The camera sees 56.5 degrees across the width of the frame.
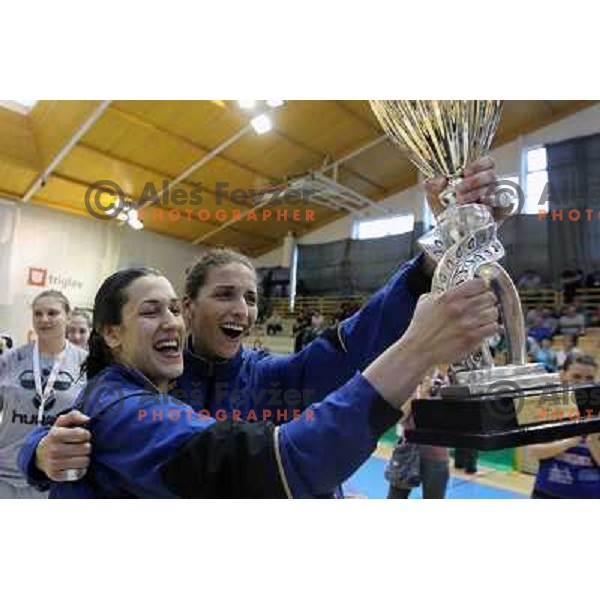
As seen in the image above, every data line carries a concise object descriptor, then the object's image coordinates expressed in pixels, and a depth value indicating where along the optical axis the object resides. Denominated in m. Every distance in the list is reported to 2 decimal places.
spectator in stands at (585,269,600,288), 5.32
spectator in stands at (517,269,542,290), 5.97
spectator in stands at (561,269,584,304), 5.55
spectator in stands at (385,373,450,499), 2.48
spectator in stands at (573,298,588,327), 5.54
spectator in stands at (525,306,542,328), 5.68
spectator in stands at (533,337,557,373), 4.59
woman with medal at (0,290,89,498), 1.66
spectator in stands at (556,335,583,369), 4.58
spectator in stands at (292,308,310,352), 6.05
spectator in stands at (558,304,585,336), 5.43
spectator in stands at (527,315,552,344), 5.43
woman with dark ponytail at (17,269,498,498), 0.55
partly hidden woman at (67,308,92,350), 2.63
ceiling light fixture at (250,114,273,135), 6.03
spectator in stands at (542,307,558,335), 5.52
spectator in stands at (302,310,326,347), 5.92
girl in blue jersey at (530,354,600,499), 1.54
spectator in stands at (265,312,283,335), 7.60
